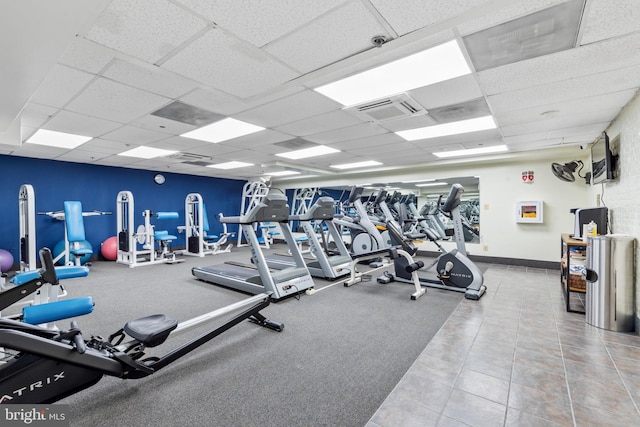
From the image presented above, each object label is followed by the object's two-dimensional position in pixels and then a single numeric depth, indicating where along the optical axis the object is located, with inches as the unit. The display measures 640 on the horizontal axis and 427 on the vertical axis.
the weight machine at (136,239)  243.3
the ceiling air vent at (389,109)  120.9
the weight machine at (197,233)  287.2
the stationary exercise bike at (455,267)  155.9
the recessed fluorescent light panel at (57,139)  168.4
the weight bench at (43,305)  69.3
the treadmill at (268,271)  148.7
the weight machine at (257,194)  343.6
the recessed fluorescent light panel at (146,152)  213.9
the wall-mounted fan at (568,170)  213.0
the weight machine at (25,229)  125.9
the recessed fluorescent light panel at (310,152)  214.1
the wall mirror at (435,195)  302.7
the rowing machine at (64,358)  55.9
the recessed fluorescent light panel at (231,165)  278.7
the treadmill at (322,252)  184.2
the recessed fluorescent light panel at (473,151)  211.6
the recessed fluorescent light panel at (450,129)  151.6
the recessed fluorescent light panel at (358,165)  270.7
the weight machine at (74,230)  188.5
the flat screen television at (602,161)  138.2
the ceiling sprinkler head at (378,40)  75.5
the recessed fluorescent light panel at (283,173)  339.2
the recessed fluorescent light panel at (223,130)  153.8
